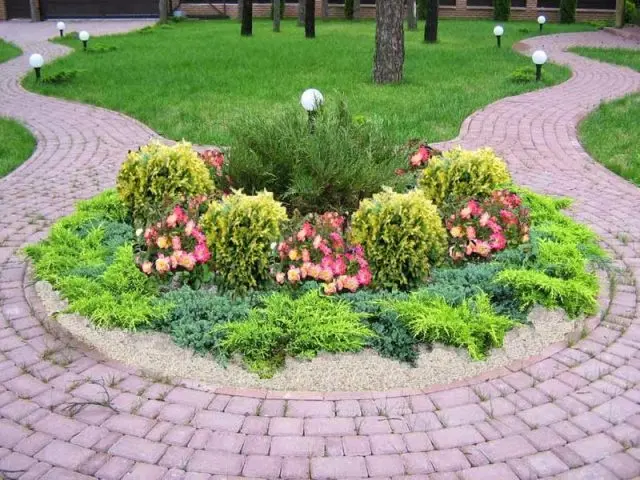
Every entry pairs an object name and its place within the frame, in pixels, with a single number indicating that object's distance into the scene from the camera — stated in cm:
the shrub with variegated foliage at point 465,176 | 512
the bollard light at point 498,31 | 1719
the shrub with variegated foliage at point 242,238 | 412
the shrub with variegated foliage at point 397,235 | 417
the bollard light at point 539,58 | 1177
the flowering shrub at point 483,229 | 455
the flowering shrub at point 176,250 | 424
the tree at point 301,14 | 2409
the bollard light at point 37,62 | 1259
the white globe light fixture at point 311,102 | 586
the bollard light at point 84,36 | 1720
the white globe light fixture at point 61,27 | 2123
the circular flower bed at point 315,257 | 377
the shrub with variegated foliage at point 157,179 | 505
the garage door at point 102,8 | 2988
